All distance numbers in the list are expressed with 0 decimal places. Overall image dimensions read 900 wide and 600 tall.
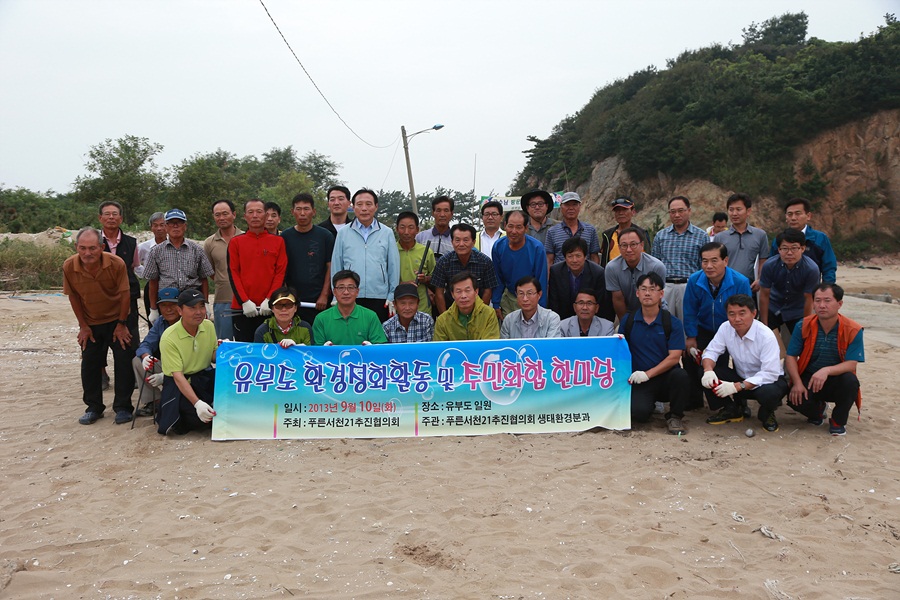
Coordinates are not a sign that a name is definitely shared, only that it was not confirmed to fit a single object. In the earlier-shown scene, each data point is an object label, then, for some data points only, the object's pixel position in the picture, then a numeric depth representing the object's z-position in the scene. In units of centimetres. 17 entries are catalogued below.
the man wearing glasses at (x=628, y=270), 553
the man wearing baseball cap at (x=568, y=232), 633
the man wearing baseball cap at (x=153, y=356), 539
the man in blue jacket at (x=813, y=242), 580
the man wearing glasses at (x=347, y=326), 533
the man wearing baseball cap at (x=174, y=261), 587
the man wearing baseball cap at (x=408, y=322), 536
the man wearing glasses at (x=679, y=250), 601
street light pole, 2027
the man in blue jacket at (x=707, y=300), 536
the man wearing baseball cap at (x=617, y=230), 627
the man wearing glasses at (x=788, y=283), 543
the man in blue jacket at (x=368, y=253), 576
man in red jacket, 559
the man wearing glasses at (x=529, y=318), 530
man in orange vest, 487
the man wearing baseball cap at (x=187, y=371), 508
